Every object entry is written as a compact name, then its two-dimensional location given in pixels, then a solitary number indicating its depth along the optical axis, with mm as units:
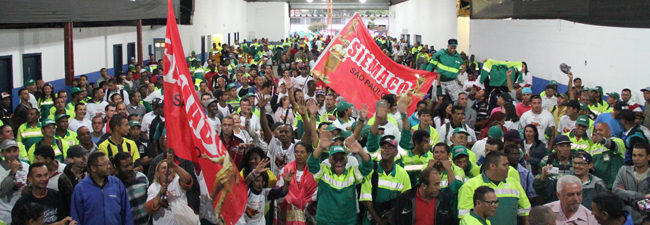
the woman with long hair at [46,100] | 11664
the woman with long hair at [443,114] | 10094
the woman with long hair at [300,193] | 6953
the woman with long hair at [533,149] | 8438
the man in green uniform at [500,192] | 6074
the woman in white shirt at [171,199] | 6273
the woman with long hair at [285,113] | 10656
